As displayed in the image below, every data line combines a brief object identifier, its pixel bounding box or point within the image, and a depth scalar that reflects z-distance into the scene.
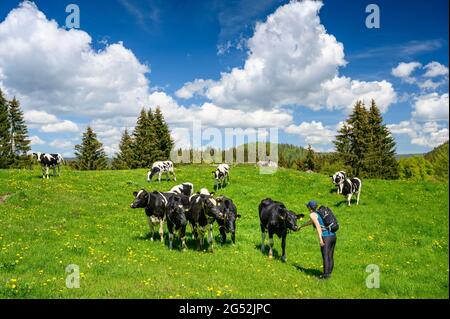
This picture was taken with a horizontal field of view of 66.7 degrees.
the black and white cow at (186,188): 24.39
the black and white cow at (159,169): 35.66
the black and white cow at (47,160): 32.78
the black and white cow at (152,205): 17.08
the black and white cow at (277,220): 14.06
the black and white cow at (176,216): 15.34
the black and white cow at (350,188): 26.87
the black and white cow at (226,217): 15.99
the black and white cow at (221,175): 32.52
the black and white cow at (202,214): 15.11
